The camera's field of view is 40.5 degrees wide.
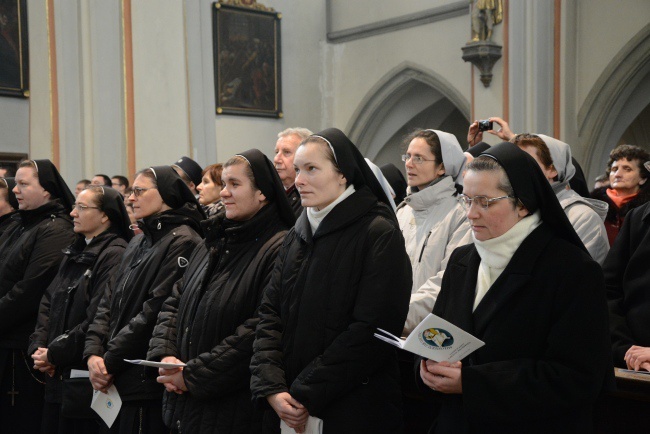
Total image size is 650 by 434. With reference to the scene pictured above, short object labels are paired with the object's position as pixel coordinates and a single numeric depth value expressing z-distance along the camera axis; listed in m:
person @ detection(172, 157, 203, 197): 7.21
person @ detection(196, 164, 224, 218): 6.03
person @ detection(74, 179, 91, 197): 11.00
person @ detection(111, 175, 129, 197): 11.15
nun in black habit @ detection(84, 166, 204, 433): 4.51
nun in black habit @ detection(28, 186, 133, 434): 5.04
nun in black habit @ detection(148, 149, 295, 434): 3.77
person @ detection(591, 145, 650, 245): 5.63
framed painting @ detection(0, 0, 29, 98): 12.76
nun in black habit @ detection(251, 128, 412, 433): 3.29
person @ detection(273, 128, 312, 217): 5.09
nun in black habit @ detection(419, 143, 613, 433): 2.72
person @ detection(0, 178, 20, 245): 6.95
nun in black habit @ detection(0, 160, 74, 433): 5.62
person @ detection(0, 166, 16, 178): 8.56
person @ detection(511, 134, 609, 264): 4.11
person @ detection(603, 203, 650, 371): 3.48
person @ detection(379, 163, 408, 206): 6.43
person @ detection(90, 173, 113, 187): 10.68
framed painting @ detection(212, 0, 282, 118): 14.62
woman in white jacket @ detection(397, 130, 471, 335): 4.01
